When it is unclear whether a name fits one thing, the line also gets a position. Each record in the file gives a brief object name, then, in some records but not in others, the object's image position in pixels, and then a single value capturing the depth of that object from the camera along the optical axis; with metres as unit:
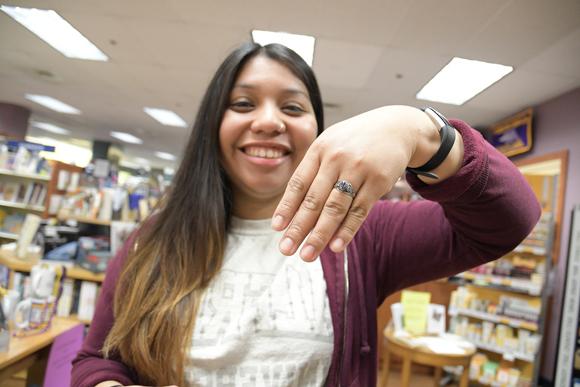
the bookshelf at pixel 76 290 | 2.37
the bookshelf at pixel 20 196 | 4.41
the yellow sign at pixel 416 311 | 2.43
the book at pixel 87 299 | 2.38
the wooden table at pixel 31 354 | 1.18
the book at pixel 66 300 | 2.39
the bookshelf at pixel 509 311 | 3.30
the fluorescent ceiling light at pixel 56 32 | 3.50
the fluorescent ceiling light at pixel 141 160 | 13.84
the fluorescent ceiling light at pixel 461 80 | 3.52
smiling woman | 0.62
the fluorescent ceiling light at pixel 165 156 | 12.19
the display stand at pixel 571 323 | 2.62
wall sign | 4.36
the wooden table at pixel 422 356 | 2.14
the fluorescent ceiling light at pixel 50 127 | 9.56
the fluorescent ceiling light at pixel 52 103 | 6.87
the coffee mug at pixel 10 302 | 1.31
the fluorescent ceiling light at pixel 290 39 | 3.31
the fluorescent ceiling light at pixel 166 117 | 6.73
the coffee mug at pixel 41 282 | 1.45
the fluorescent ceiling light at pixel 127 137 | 9.55
